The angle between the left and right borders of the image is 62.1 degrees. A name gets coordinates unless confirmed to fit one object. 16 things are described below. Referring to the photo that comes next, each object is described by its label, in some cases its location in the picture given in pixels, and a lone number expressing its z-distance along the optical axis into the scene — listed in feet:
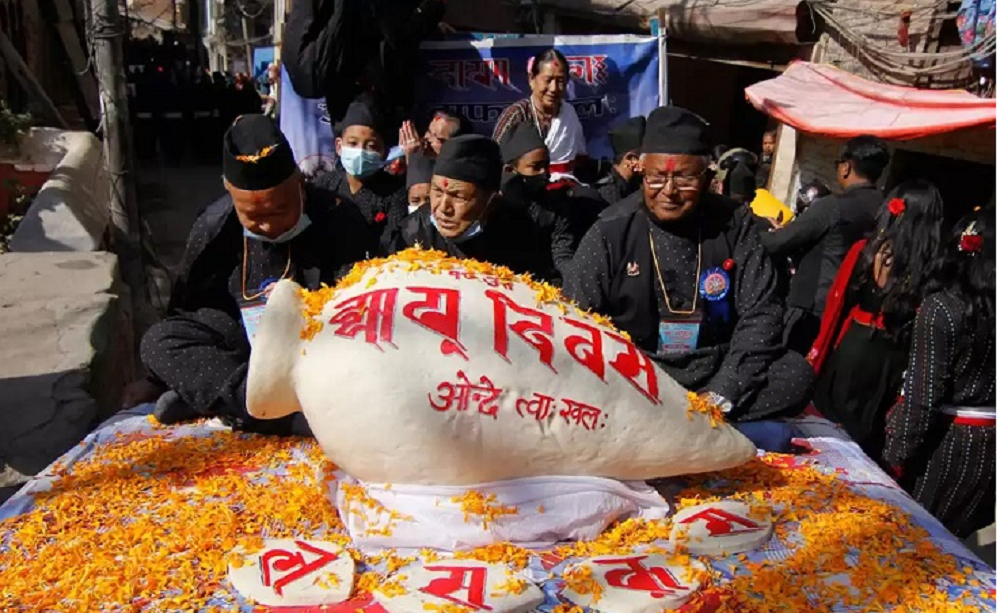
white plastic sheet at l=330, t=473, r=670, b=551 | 7.78
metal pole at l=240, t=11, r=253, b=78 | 71.70
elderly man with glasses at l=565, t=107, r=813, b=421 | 10.12
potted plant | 21.97
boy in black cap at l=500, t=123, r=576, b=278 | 13.26
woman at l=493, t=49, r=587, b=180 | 16.11
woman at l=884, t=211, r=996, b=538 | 10.11
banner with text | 18.52
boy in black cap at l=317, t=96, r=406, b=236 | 14.01
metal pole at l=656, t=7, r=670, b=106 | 19.33
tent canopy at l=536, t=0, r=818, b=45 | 26.37
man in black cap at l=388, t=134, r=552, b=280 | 10.85
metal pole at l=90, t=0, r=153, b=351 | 15.52
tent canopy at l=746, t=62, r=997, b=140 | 19.61
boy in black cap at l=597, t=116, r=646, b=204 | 15.74
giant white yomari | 7.58
